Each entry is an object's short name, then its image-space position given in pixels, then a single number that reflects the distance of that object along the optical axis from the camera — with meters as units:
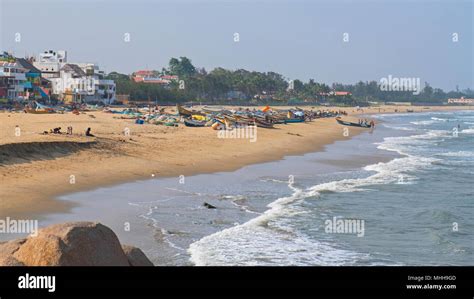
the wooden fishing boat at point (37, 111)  49.81
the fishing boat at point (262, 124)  56.12
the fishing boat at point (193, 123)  49.72
